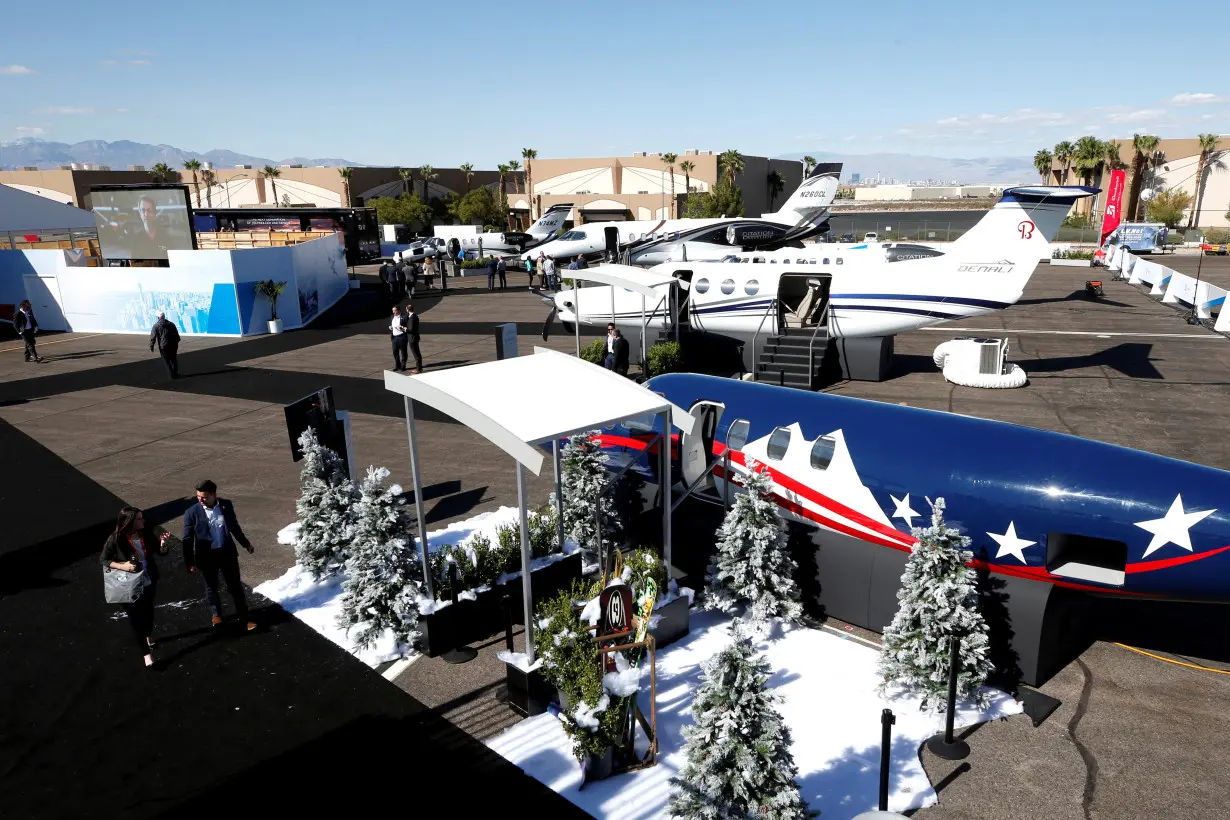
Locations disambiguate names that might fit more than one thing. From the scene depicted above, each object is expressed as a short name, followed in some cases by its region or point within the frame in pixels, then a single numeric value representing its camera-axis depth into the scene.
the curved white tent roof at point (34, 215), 40.22
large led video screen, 35.62
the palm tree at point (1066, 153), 90.62
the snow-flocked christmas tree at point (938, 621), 8.62
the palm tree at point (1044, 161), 95.47
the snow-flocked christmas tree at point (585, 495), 11.44
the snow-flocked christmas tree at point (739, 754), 6.34
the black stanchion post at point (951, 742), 8.09
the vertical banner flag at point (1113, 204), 60.53
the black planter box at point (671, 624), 10.10
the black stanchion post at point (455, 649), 10.06
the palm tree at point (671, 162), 94.62
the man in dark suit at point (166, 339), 25.06
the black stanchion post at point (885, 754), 6.98
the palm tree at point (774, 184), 110.75
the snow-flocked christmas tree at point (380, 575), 9.96
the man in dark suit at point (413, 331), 24.72
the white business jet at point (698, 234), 45.75
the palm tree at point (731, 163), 95.88
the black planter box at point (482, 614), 10.10
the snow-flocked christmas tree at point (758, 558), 10.27
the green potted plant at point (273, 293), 34.25
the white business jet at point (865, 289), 22.22
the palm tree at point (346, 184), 97.00
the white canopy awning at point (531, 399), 8.80
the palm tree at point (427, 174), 102.25
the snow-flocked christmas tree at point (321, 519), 11.91
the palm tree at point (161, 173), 103.12
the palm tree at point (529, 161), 98.75
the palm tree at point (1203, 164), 87.62
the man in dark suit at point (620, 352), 21.55
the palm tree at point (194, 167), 103.36
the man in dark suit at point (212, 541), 9.98
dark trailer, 60.69
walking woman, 9.37
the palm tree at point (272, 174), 101.38
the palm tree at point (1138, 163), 88.19
